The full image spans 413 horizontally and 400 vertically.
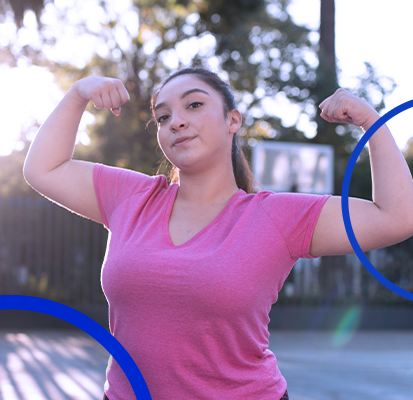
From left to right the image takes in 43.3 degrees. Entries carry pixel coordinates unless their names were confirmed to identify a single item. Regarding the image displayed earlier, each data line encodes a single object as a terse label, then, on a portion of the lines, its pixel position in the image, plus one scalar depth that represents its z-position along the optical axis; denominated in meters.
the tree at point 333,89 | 14.02
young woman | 1.38
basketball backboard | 12.88
